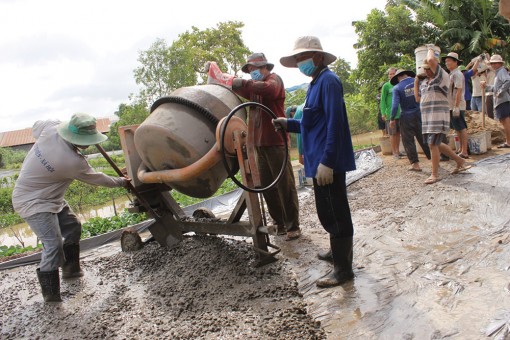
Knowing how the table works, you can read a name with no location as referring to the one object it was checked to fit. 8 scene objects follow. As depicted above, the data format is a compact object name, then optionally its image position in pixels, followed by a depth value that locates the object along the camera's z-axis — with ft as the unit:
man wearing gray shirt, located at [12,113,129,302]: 12.65
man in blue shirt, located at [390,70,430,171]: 22.00
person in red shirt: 13.85
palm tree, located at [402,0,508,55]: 51.62
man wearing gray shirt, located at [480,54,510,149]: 22.07
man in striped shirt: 18.02
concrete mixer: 11.79
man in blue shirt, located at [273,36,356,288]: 9.64
